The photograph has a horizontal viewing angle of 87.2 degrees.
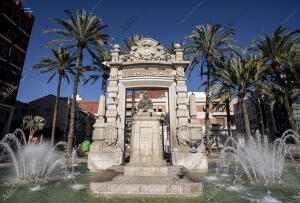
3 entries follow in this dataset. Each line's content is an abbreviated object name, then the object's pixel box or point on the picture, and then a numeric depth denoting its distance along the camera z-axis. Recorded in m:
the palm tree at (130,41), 25.46
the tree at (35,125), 27.33
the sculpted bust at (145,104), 10.28
